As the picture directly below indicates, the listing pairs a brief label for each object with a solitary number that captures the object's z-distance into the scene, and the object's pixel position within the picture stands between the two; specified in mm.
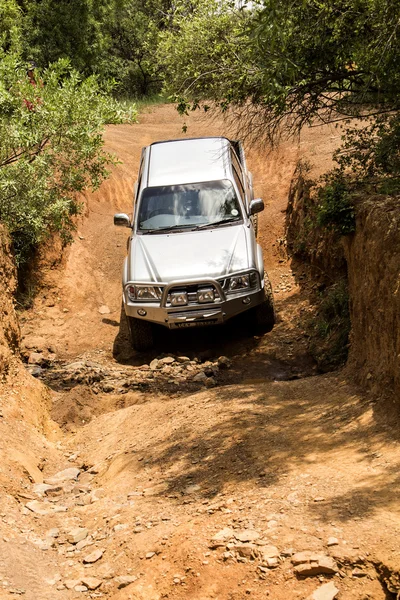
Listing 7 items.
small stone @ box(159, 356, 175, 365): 10555
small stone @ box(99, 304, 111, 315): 13273
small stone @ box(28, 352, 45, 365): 11281
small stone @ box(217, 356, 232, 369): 10414
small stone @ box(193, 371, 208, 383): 10004
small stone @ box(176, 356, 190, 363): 10666
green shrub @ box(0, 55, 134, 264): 11922
